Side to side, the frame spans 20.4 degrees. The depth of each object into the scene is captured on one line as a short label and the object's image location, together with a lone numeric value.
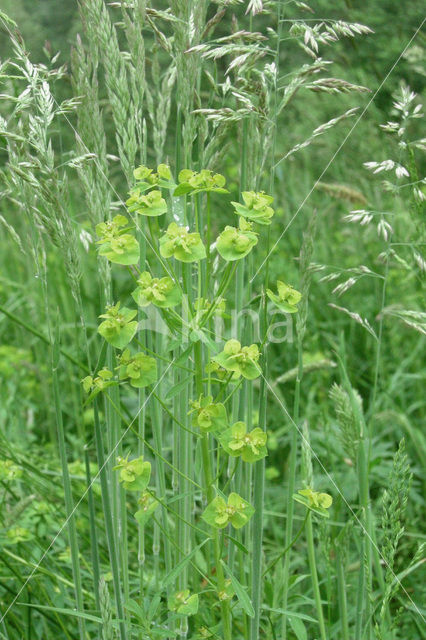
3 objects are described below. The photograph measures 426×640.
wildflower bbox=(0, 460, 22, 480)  0.76
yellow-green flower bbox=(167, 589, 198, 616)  0.60
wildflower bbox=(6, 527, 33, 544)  0.76
